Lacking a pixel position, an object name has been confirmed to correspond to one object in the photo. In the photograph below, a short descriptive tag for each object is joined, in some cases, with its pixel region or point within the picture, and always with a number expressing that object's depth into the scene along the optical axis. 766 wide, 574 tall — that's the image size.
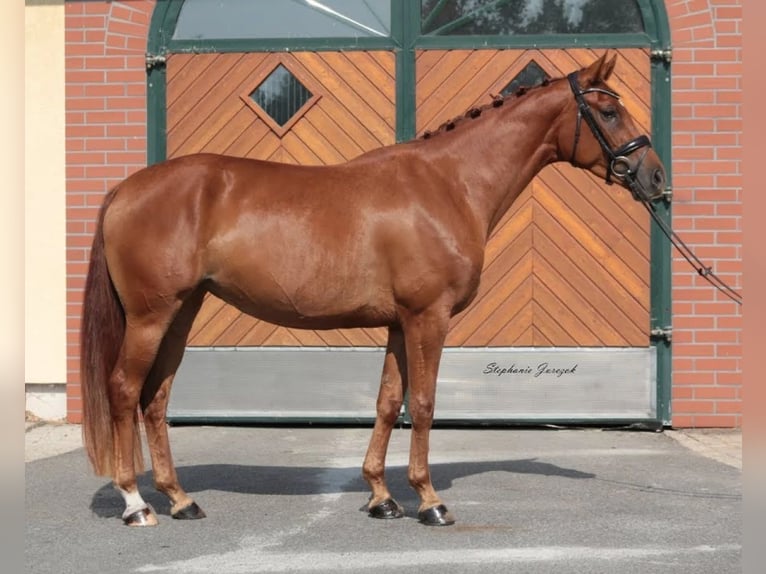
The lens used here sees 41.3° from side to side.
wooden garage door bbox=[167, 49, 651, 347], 7.87
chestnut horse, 4.82
